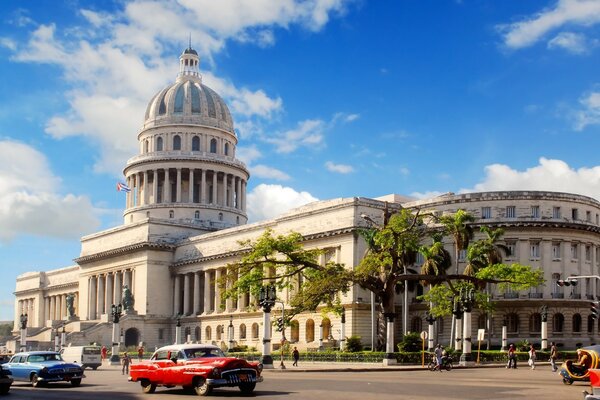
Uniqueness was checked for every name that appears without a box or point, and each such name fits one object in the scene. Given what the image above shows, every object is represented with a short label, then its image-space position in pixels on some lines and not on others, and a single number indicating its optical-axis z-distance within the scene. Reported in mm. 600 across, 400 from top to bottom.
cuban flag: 135500
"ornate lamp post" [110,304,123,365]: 81500
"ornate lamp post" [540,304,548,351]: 75438
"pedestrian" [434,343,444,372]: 53469
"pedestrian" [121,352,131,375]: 56562
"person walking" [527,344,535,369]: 57281
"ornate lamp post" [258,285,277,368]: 59372
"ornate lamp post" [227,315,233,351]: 94919
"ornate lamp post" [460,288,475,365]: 61756
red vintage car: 32031
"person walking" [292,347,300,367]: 60500
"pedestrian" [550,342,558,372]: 53156
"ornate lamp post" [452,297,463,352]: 66000
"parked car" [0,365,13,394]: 33938
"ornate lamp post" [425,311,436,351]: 73438
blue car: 39750
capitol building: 88375
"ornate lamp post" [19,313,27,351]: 103050
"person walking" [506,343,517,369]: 58378
